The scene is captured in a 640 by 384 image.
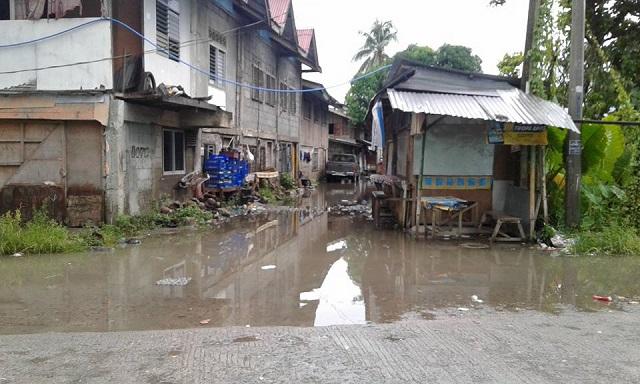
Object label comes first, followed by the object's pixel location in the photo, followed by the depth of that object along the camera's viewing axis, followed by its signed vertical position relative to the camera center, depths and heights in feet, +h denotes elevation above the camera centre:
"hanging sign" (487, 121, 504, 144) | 35.63 +2.24
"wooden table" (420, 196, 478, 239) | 34.94 -2.89
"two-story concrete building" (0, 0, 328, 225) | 34.37 +3.96
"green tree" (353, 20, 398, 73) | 147.84 +34.34
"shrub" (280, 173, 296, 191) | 75.77 -2.70
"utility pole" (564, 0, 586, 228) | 33.17 +3.76
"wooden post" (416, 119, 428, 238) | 36.83 -1.03
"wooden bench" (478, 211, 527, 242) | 34.55 -3.86
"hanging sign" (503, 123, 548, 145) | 34.35 +2.12
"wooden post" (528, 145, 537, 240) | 34.53 -1.70
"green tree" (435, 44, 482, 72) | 111.24 +22.56
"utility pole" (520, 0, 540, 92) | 35.94 +9.10
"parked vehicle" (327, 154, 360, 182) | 115.55 -1.14
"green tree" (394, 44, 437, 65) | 113.59 +23.75
